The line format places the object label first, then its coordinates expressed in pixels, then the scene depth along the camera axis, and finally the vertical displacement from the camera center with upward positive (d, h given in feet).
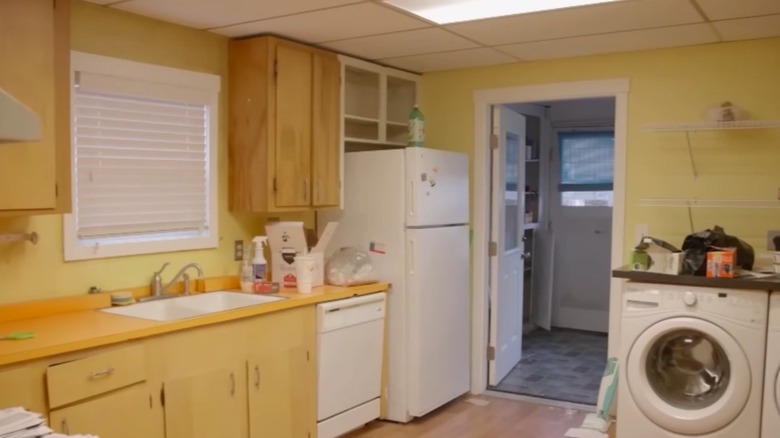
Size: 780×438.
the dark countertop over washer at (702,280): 10.50 -1.27
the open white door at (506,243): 15.19 -1.00
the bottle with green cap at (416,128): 13.56 +1.45
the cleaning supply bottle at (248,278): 11.71 -1.38
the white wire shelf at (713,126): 11.74 +1.39
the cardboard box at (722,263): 10.94 -0.99
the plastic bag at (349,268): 12.63 -1.30
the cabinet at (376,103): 14.33 +2.14
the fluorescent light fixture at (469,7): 9.92 +2.92
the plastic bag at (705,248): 11.35 -0.77
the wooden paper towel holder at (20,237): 8.82 -0.54
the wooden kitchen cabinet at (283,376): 10.33 -2.83
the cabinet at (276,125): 11.57 +1.31
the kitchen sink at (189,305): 10.20 -1.73
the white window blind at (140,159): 9.91 +0.62
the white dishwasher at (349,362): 11.58 -2.92
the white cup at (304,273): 11.65 -1.28
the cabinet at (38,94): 8.03 +1.26
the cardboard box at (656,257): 11.51 -0.97
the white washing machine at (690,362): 10.61 -2.66
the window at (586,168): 20.56 +1.03
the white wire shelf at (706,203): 11.94 +0.00
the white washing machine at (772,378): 10.37 -2.70
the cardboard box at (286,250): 12.12 -0.92
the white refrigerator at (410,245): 12.94 -0.90
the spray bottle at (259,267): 11.68 -1.19
